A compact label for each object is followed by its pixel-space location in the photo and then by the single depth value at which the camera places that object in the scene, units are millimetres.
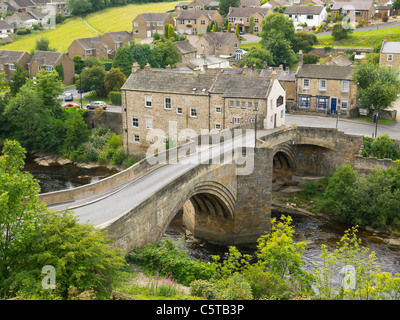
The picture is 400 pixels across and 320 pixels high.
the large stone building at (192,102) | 49812
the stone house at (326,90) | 59031
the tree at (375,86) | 56156
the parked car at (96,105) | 70062
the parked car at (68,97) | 76000
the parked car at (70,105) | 71212
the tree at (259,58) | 78125
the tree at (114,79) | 74938
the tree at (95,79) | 77250
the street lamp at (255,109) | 49406
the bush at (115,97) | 71875
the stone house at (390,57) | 74688
